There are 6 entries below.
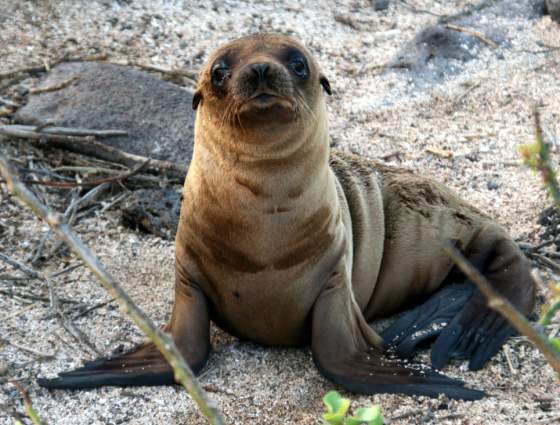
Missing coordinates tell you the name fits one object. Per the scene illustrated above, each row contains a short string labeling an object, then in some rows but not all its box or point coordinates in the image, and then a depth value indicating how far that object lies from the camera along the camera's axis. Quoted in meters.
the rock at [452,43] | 13.20
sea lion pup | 7.06
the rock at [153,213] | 9.70
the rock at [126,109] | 10.76
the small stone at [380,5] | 15.12
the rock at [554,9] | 14.03
